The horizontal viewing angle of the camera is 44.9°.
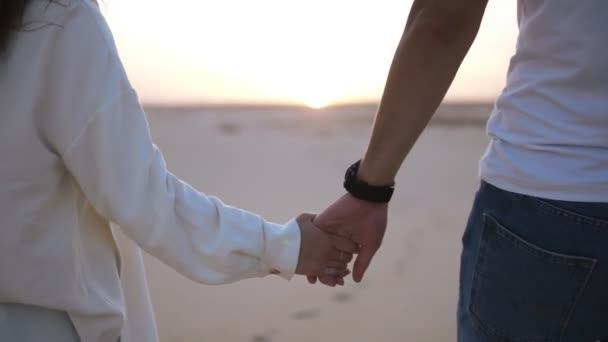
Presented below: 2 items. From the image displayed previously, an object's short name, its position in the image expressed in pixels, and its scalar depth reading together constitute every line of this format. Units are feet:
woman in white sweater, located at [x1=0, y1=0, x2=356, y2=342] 3.14
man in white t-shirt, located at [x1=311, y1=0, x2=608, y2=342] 3.62
